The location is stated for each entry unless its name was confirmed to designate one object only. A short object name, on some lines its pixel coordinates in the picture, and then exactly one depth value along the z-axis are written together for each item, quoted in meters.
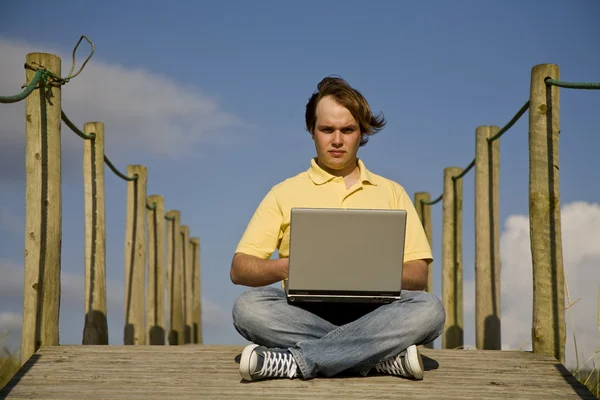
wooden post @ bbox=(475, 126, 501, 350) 6.88
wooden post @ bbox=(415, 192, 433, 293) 9.52
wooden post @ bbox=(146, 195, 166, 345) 9.24
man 3.93
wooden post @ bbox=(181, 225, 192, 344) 11.99
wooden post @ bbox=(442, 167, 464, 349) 8.14
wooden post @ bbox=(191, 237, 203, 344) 13.61
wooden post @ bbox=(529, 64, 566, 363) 4.77
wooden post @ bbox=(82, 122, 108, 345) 6.31
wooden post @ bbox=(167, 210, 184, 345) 10.49
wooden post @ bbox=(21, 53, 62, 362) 4.77
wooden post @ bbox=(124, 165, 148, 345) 8.05
